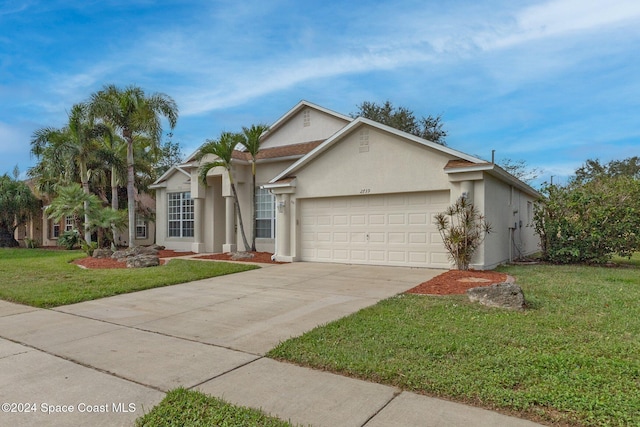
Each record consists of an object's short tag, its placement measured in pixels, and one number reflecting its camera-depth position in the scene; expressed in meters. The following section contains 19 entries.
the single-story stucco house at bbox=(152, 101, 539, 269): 11.88
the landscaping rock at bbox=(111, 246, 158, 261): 14.52
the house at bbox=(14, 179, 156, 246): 24.59
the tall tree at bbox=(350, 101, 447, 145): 31.36
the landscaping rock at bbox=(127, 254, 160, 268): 12.94
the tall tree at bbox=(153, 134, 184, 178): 37.67
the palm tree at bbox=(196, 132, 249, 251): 15.44
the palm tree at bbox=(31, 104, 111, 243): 17.33
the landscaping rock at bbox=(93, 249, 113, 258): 15.48
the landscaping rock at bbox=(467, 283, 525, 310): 6.47
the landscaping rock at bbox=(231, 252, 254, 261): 15.18
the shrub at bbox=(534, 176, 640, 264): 12.70
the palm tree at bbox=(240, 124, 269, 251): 15.46
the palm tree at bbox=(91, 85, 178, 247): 16.95
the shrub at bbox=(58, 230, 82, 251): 21.72
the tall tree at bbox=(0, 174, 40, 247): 24.03
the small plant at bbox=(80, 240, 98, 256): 16.08
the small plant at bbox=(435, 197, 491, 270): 11.07
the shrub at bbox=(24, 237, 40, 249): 24.64
